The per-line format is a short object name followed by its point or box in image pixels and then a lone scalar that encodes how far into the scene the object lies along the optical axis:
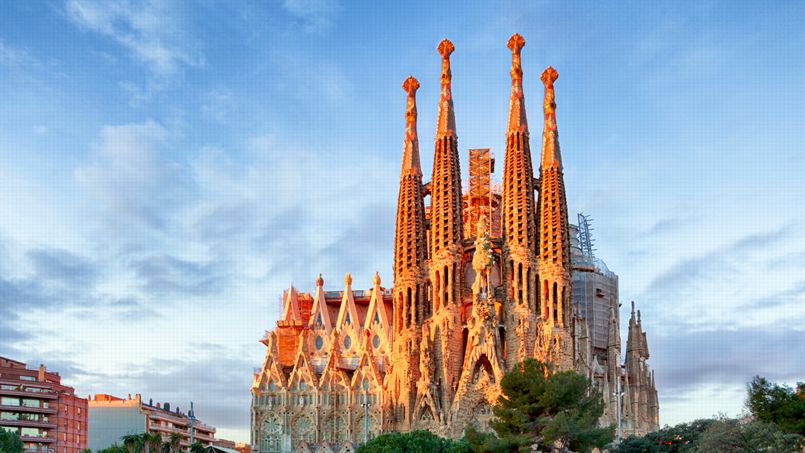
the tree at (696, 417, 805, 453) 36.41
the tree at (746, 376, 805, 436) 41.34
